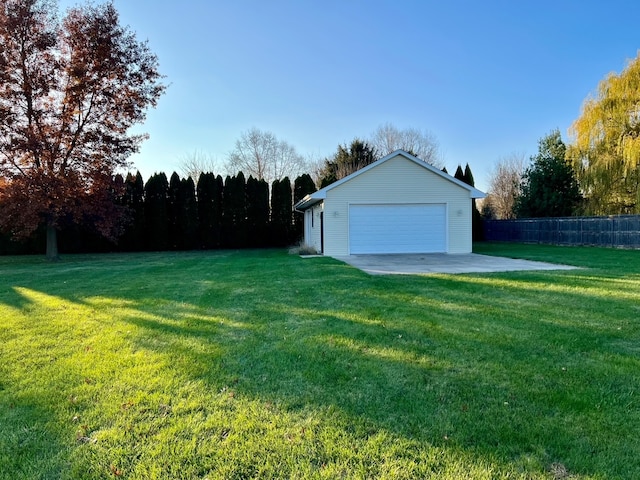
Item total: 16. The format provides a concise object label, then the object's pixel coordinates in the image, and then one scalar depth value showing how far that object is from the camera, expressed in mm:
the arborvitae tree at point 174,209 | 21609
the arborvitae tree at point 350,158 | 29047
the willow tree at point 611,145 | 18469
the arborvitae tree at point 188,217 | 21438
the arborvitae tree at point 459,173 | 24016
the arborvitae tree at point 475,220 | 24172
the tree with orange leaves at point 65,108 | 14508
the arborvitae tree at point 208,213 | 21734
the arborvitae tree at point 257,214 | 22094
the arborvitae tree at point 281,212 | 22328
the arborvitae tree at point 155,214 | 21219
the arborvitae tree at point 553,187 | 22891
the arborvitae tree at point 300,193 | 22219
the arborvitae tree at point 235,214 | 21922
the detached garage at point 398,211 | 14914
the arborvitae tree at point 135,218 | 20969
